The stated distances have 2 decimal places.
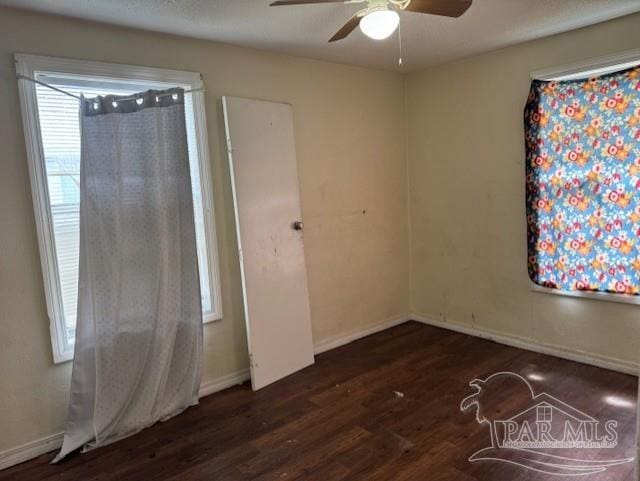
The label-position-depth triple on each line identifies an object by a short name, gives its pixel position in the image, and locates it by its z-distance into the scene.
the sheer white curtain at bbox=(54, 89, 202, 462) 2.39
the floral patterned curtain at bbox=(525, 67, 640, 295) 2.79
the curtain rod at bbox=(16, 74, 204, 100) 2.20
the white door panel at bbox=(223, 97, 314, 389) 2.98
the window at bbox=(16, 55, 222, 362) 2.27
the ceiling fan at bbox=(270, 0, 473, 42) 1.70
